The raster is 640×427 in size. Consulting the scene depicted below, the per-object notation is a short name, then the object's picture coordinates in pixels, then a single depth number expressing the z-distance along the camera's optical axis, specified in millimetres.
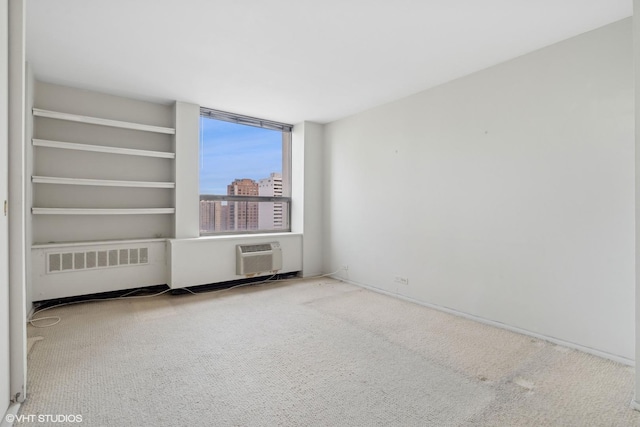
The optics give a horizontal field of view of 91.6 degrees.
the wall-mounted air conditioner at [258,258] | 4270
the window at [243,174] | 4367
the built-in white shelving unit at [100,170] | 3387
